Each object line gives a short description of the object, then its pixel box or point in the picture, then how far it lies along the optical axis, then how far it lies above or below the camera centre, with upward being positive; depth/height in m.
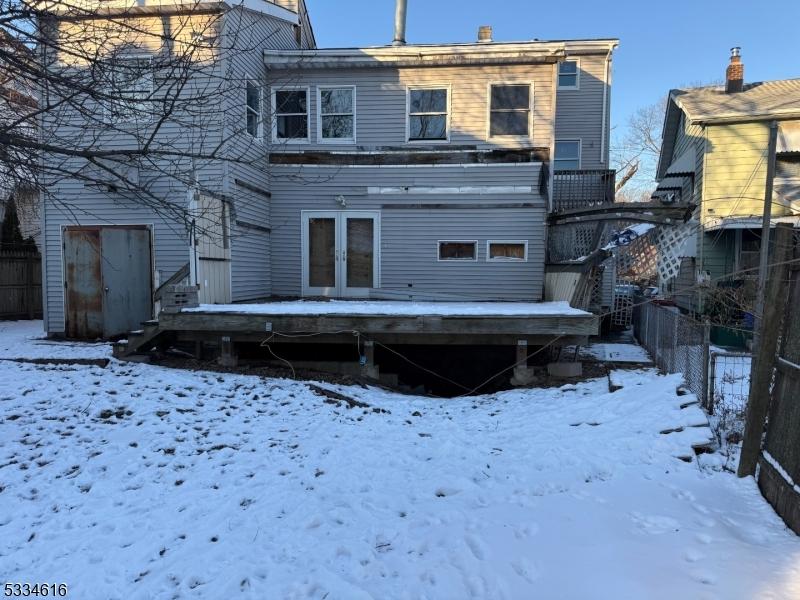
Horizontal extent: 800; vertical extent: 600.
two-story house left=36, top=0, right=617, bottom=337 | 10.02 +1.60
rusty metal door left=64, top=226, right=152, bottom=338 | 9.91 -0.30
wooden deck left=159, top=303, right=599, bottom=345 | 7.51 -0.91
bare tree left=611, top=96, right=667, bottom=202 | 34.09 +7.70
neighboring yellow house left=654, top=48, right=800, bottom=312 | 12.06 +2.61
